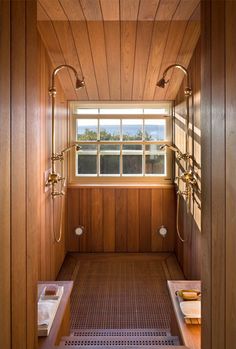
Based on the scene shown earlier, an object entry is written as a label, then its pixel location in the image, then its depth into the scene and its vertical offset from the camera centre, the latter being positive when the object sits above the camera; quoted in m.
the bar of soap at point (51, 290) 2.12 -0.71
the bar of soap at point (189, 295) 2.01 -0.69
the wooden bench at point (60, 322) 1.65 -0.78
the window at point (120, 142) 4.22 +0.40
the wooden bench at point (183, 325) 1.65 -0.77
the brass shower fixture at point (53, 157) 3.05 +0.18
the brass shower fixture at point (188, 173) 3.09 +0.02
